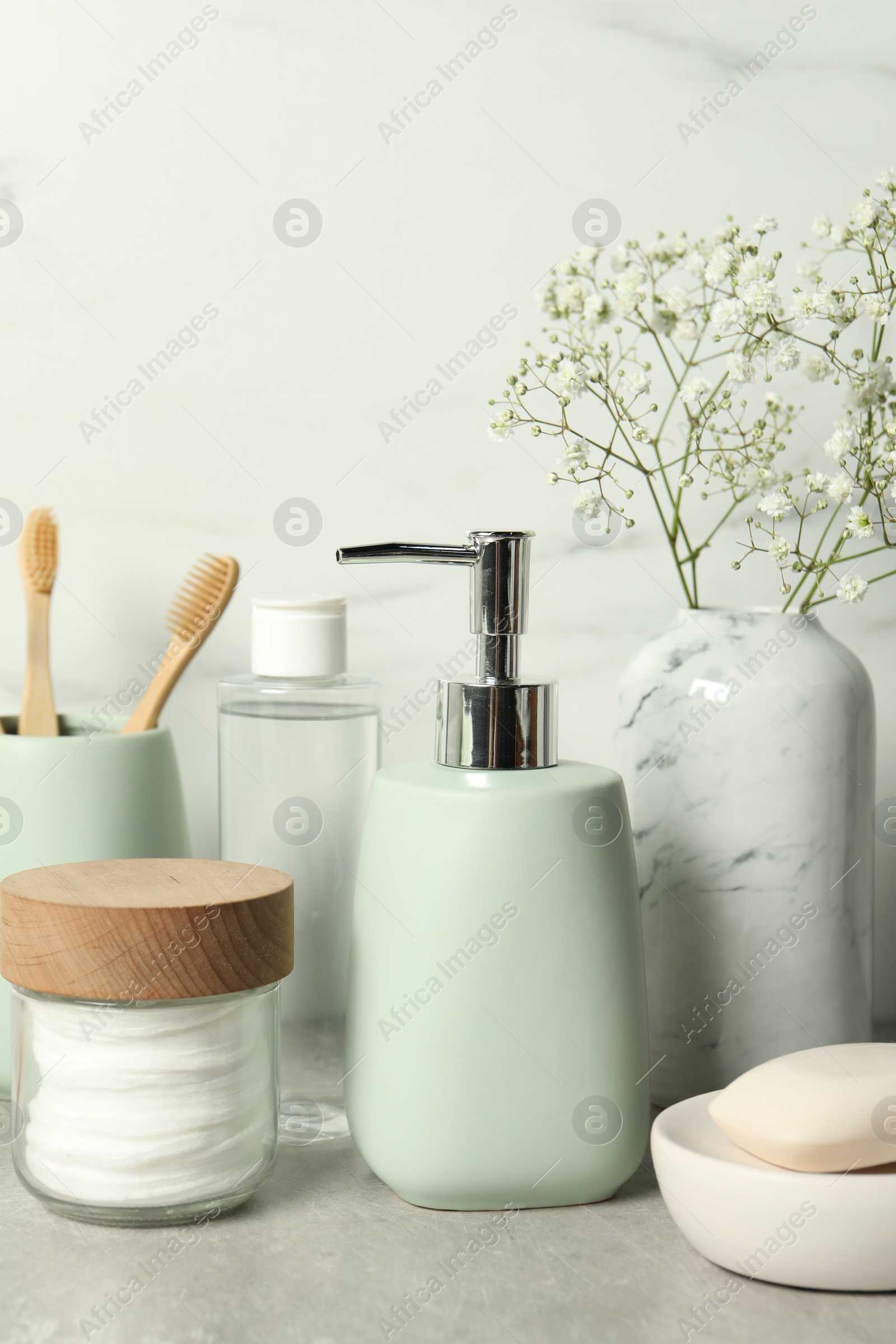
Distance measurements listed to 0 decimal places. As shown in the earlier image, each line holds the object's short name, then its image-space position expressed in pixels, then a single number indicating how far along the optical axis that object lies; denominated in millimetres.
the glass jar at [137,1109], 756
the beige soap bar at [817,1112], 736
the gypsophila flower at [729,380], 814
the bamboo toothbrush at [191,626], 848
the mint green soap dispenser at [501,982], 773
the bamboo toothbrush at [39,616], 847
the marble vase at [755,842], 818
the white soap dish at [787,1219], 730
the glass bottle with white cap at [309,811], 828
